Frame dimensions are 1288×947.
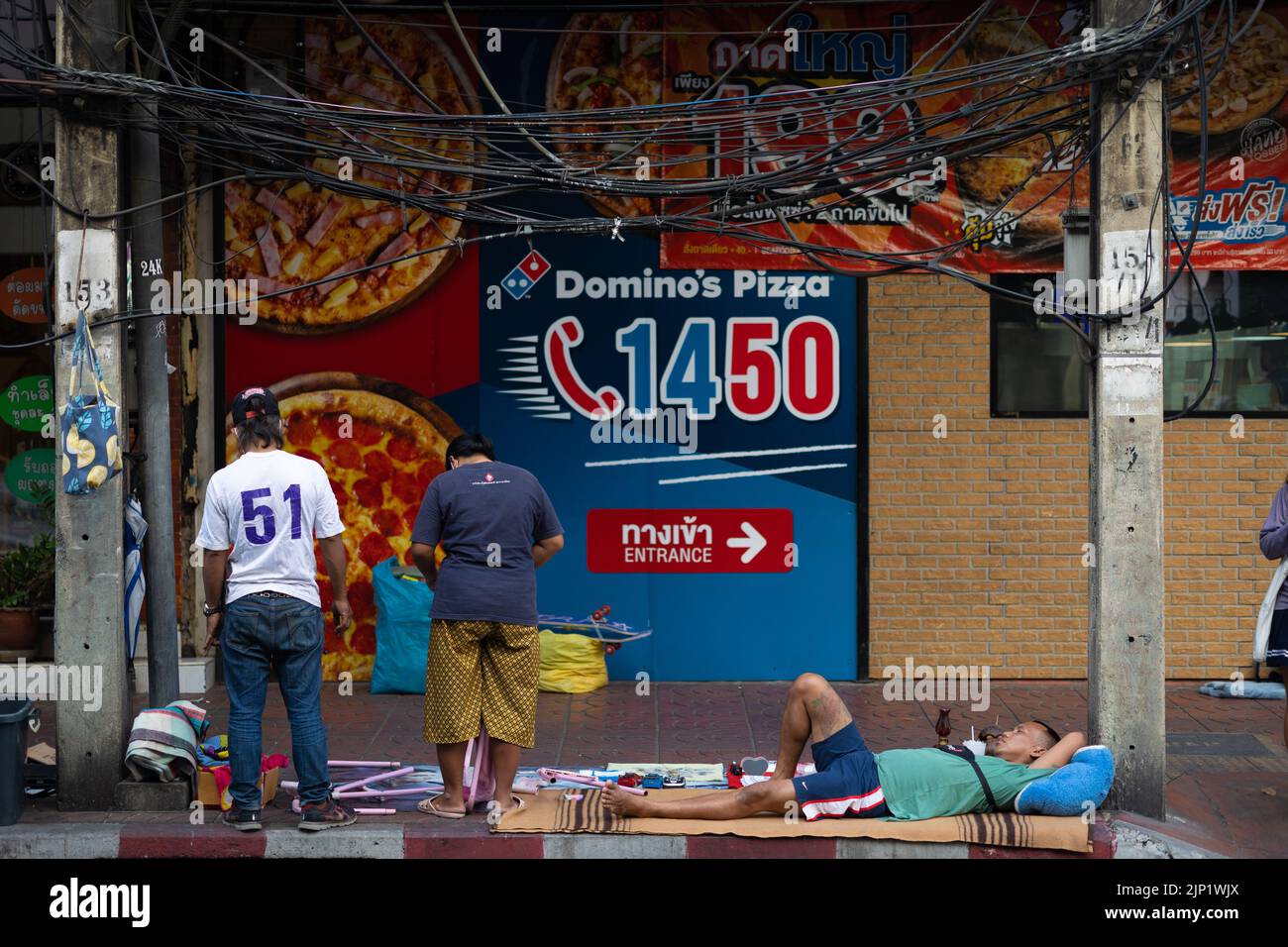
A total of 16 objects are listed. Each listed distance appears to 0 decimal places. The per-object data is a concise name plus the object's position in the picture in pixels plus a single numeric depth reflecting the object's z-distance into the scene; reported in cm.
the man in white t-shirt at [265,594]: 1322
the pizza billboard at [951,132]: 1861
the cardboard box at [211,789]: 1402
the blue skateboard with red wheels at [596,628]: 1966
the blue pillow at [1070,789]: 1298
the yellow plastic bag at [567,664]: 1922
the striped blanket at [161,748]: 1402
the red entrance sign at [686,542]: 1977
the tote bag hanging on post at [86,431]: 1392
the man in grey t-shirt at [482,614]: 1350
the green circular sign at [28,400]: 1989
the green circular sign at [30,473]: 2000
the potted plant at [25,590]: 1916
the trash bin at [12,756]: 1350
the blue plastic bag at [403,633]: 1916
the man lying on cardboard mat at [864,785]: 1293
